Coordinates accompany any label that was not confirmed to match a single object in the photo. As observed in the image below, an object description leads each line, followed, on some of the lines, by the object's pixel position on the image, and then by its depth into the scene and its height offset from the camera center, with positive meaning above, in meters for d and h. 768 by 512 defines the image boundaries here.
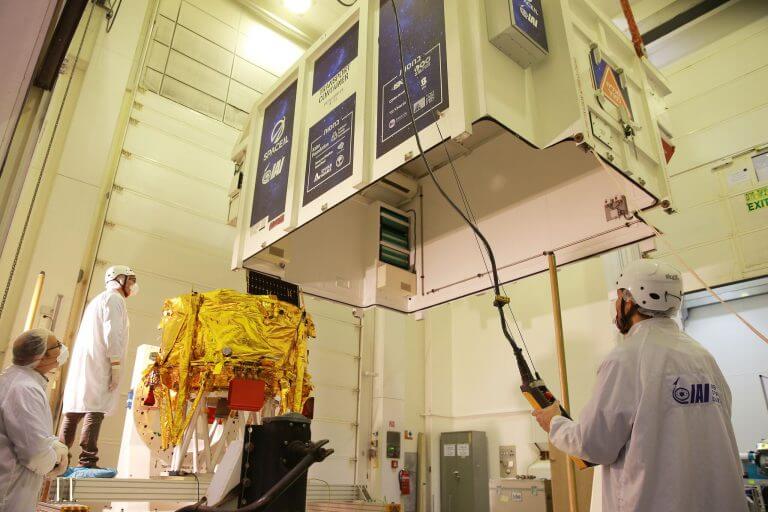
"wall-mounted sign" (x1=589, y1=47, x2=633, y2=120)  3.13 +2.20
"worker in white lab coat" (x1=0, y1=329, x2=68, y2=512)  3.07 +0.06
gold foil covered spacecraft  3.88 +0.74
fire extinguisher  7.96 -0.25
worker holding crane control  2.10 +0.18
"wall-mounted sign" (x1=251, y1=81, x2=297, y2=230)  4.35 +2.41
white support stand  3.88 +0.09
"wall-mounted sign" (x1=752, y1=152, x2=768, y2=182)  5.98 +3.27
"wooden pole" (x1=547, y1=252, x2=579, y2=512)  2.80 +0.59
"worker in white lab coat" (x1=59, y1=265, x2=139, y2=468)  4.53 +0.68
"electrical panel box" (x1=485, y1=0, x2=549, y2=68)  2.89 +2.24
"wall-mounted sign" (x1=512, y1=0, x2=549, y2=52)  2.94 +2.36
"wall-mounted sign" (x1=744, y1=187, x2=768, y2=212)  5.91 +2.88
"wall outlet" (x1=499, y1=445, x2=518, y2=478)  7.70 +0.08
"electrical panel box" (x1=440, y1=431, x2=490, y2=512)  7.82 -0.10
